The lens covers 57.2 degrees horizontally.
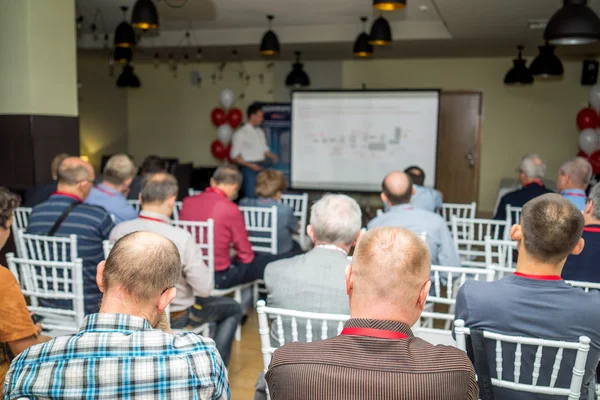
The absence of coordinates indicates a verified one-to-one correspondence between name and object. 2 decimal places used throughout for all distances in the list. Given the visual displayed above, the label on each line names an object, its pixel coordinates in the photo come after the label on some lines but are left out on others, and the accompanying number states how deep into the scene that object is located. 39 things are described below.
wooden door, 9.28
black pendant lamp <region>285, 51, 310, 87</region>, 8.72
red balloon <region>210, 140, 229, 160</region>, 9.68
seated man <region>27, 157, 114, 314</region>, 2.83
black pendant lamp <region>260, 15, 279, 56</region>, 6.34
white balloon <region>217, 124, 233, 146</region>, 9.55
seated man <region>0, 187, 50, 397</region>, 1.73
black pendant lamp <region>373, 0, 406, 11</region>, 4.16
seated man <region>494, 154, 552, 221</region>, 4.36
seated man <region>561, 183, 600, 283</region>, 2.38
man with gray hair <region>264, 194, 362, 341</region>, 1.91
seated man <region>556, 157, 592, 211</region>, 3.80
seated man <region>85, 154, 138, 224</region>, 3.56
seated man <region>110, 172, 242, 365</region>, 2.59
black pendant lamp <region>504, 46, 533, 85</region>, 7.73
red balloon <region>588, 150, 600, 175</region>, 7.58
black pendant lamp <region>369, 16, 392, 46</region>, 5.52
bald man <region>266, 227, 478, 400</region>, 1.09
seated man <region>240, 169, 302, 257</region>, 4.10
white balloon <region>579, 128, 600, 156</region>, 7.74
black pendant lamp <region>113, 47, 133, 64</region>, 7.12
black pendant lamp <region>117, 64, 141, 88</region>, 8.99
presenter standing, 7.86
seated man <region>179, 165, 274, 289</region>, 3.46
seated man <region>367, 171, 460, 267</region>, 3.00
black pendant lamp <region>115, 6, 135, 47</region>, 5.52
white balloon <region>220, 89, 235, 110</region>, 9.38
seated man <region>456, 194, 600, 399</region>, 1.64
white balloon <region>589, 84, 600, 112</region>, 7.62
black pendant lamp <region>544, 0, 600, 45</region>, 3.49
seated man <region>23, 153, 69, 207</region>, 3.97
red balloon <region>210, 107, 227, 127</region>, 9.69
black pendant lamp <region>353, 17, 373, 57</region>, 6.51
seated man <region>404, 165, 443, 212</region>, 4.34
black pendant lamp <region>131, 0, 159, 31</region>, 4.53
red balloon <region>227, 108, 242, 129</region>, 9.62
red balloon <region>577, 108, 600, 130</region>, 7.89
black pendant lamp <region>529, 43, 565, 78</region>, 6.51
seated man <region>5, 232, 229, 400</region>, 1.19
